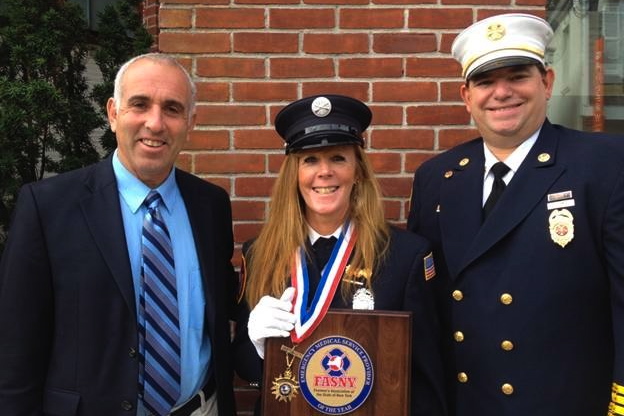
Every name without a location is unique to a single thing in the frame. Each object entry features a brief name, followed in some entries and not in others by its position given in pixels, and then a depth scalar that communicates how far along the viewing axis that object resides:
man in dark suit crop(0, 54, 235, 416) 1.96
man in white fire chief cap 1.95
